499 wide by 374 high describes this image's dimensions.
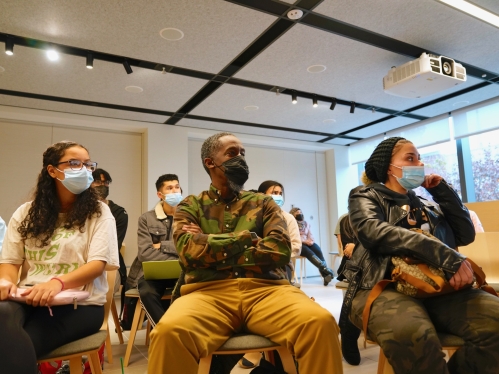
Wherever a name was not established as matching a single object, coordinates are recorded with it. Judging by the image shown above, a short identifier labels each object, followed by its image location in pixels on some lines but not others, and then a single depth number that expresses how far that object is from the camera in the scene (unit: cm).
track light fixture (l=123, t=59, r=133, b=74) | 377
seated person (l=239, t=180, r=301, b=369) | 239
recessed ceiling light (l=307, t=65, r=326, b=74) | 409
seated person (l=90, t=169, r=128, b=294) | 331
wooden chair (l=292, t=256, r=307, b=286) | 659
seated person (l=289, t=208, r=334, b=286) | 630
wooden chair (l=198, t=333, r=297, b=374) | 124
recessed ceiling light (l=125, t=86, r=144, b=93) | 446
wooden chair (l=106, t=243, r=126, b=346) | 283
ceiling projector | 370
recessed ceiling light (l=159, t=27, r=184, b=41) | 326
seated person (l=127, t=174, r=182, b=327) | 238
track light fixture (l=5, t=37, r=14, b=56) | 327
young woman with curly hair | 129
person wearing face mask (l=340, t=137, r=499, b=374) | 126
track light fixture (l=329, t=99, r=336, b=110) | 508
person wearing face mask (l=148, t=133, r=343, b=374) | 118
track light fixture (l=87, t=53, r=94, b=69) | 361
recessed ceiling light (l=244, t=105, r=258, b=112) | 530
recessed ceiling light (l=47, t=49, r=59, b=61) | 351
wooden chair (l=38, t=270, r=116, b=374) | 132
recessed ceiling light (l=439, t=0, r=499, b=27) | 305
